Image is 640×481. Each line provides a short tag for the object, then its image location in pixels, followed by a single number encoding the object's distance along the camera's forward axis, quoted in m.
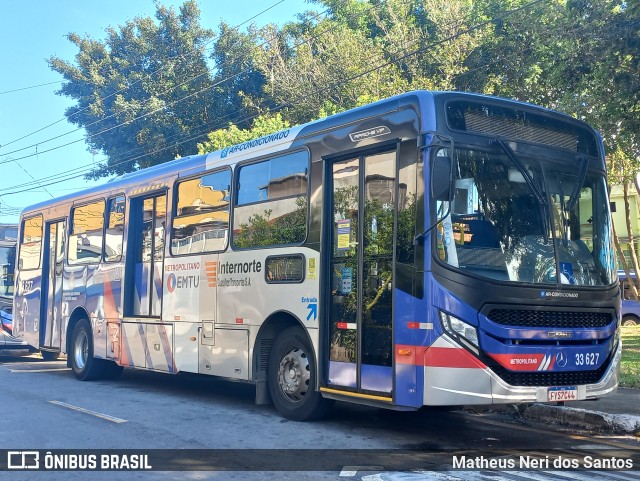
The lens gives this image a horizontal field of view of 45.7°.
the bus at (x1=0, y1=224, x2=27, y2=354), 18.53
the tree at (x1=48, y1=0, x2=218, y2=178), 33.25
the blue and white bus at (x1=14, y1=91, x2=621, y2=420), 7.25
